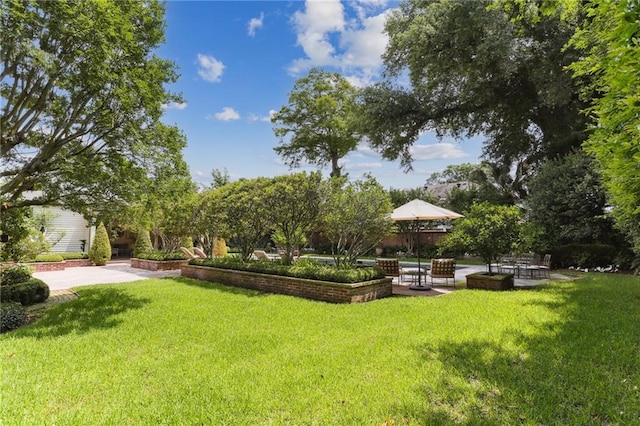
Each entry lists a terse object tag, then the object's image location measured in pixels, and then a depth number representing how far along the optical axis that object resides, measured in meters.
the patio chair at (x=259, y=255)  20.44
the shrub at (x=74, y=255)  21.05
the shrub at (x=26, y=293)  8.73
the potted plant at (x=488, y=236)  9.90
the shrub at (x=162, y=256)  18.00
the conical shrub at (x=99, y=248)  20.12
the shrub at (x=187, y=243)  23.23
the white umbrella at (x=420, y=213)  10.52
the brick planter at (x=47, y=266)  17.72
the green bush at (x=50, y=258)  18.22
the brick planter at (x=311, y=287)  8.51
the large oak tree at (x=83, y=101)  5.84
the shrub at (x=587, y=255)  14.59
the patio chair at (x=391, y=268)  11.31
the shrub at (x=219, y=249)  23.89
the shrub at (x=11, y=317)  6.75
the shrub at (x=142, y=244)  20.81
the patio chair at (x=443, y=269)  10.92
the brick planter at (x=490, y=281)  9.92
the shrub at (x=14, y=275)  9.37
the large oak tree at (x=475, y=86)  15.09
